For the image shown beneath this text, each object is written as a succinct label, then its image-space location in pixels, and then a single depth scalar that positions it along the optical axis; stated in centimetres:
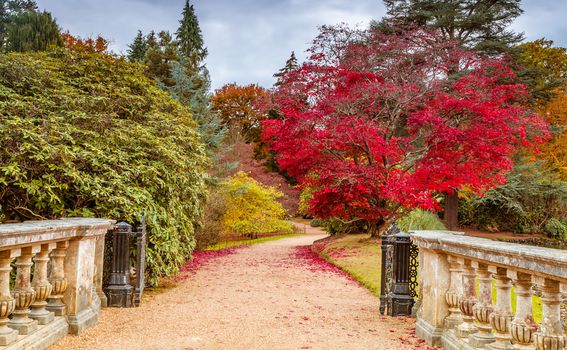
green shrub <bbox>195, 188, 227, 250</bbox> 1803
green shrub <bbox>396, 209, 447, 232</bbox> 1652
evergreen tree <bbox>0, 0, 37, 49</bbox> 3253
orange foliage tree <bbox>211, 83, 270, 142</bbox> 4216
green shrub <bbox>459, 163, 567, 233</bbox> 2377
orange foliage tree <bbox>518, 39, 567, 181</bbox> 2380
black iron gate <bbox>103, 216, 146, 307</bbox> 691
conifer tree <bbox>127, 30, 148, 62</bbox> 3666
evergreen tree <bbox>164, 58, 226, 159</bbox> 2367
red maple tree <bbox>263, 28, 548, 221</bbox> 1418
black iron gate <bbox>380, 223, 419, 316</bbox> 670
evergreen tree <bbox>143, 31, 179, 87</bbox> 2840
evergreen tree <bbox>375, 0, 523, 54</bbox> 2367
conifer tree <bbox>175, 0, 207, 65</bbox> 4059
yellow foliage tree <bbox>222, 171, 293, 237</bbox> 2383
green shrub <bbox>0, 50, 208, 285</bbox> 673
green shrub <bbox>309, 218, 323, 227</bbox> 3576
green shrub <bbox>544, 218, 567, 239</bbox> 2355
